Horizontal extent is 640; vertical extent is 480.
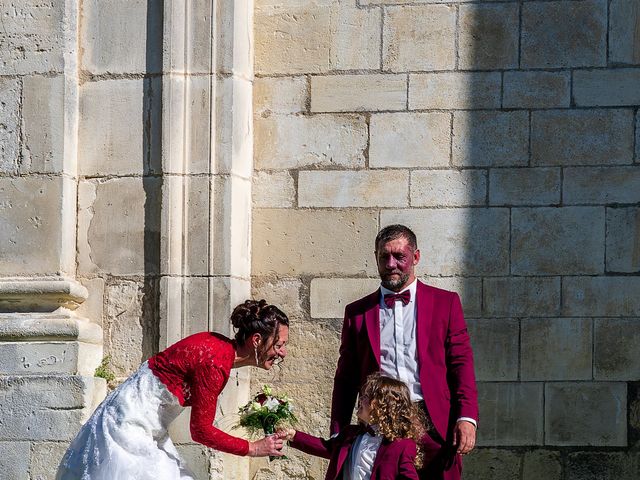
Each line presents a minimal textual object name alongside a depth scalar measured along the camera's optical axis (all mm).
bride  8711
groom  9205
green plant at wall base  11411
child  8584
